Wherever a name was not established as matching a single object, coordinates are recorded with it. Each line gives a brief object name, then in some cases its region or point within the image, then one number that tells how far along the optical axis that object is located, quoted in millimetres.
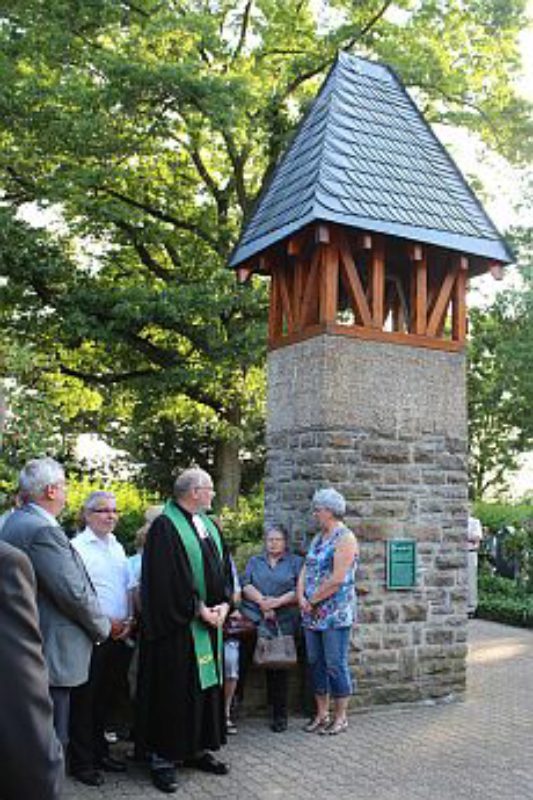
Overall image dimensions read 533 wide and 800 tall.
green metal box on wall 7645
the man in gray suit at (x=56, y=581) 4766
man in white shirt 5664
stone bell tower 7570
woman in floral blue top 6781
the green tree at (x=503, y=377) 20938
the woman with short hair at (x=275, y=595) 6914
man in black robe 5691
